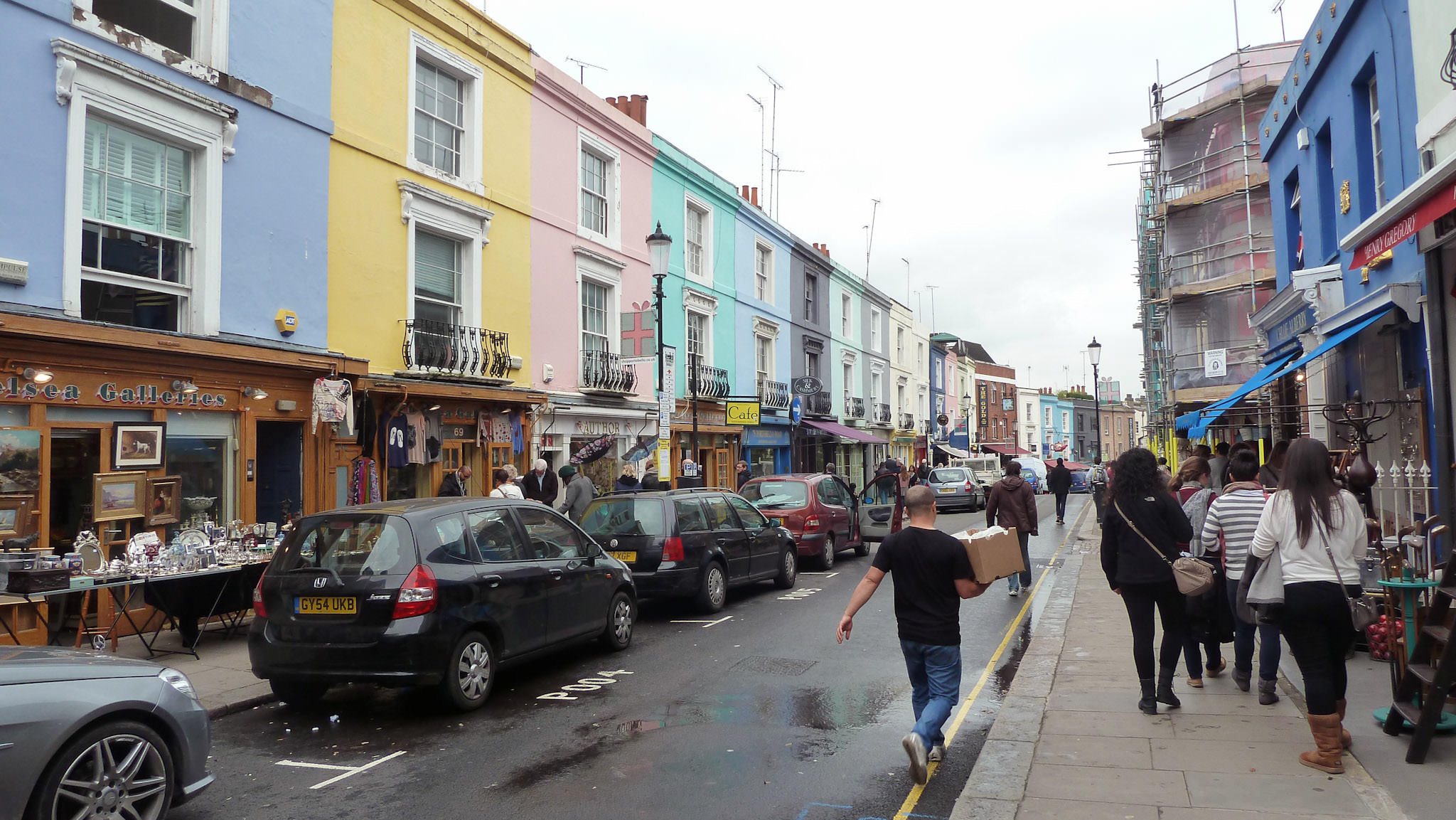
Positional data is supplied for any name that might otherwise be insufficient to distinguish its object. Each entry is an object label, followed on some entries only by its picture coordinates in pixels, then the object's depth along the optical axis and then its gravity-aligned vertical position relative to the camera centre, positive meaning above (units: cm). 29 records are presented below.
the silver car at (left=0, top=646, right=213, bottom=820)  372 -123
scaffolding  2270 +625
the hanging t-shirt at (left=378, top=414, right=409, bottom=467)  1275 +31
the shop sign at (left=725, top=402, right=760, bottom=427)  2242 +114
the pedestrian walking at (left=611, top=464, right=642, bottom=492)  1487 -37
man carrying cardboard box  500 -80
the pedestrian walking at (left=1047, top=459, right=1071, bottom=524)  2306 -74
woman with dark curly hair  591 -70
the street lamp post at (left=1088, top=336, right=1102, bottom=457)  2475 +284
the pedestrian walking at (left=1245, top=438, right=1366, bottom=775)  471 -65
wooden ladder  454 -119
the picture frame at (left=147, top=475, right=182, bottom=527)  955 -40
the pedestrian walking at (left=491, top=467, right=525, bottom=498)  1173 -35
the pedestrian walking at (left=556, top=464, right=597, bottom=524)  1315 -53
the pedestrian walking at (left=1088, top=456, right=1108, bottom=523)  2215 -73
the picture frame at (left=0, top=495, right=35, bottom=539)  826 -47
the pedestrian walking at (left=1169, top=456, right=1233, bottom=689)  662 -120
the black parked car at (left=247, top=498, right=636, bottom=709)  630 -103
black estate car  1034 -97
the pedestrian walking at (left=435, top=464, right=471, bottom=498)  1278 -36
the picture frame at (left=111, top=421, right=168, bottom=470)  923 +19
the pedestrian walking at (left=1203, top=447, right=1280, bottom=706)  605 -56
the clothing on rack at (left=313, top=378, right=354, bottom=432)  1137 +78
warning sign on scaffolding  2016 +204
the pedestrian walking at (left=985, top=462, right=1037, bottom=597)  1150 -62
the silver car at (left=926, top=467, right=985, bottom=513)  2973 -110
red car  1446 -84
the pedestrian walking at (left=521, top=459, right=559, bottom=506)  1410 -40
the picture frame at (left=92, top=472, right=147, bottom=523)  898 -33
